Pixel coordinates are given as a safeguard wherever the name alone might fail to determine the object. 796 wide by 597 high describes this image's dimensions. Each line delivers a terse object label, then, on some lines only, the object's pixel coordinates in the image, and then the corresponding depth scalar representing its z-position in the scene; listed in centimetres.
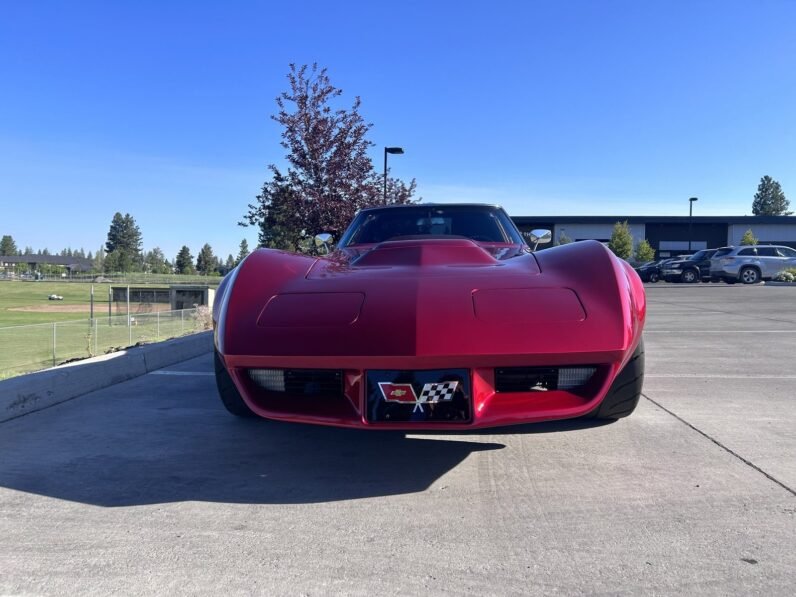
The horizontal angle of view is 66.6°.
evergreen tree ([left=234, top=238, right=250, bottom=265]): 5382
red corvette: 248
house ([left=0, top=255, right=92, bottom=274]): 12988
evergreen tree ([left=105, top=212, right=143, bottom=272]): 13086
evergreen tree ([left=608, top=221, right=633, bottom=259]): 4694
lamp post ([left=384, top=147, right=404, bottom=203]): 2192
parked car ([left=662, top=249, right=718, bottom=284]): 2869
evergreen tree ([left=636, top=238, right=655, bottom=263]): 4831
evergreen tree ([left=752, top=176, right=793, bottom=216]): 10012
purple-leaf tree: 1534
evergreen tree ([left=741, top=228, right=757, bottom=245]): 4764
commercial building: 5288
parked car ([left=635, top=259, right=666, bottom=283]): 3078
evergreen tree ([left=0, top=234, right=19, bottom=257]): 14638
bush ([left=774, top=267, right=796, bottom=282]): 2447
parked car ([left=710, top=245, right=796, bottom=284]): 2508
